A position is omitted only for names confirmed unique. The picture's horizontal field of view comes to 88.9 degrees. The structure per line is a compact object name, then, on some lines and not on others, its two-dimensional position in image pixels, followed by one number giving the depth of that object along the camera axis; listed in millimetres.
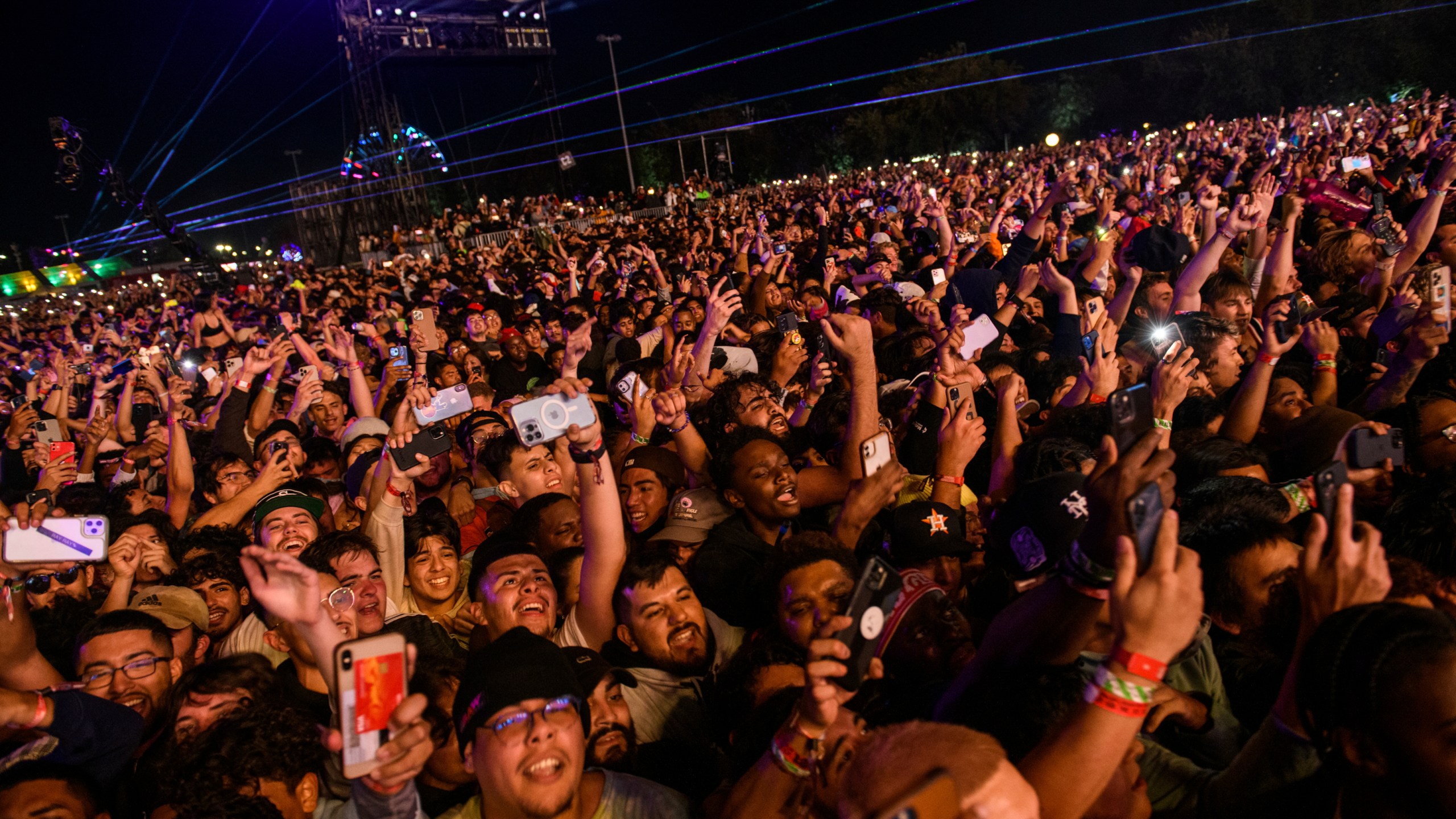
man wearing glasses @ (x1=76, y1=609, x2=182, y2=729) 2836
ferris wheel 34062
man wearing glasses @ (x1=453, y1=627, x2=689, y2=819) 2139
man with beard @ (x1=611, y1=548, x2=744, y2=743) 2828
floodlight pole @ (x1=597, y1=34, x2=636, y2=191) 31625
